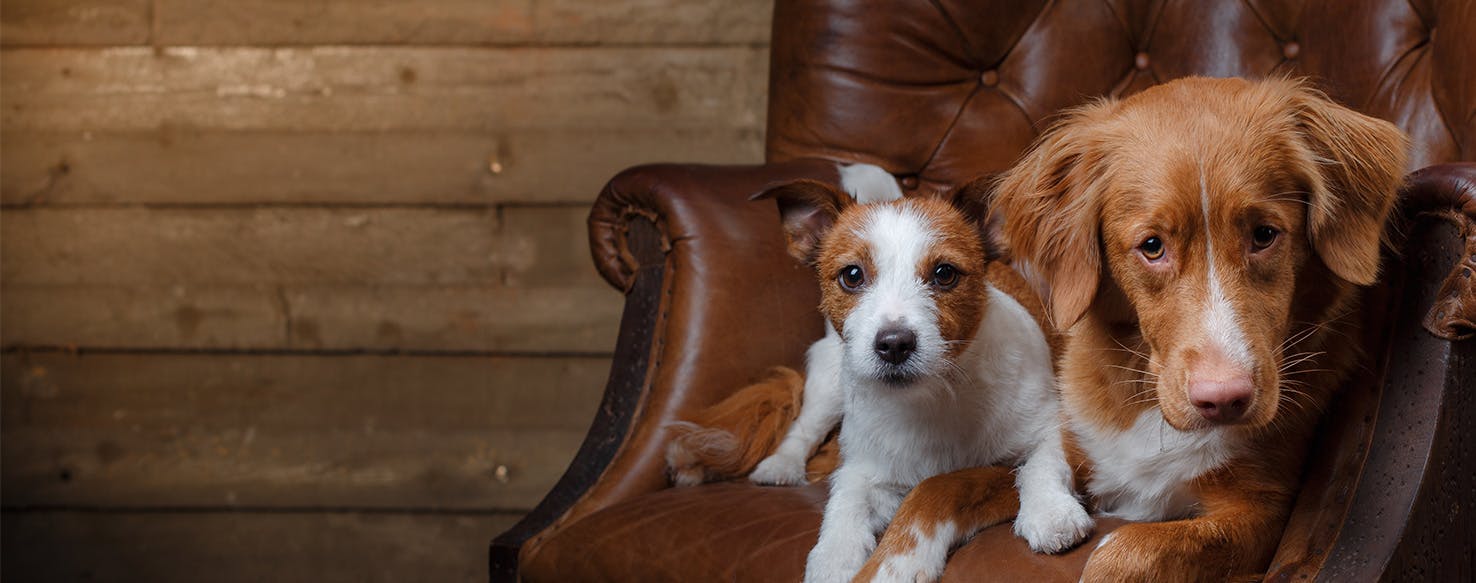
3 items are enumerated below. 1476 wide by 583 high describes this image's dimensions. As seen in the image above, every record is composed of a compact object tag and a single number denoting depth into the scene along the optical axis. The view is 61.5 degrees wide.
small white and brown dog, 1.50
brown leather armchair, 1.18
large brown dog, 1.19
